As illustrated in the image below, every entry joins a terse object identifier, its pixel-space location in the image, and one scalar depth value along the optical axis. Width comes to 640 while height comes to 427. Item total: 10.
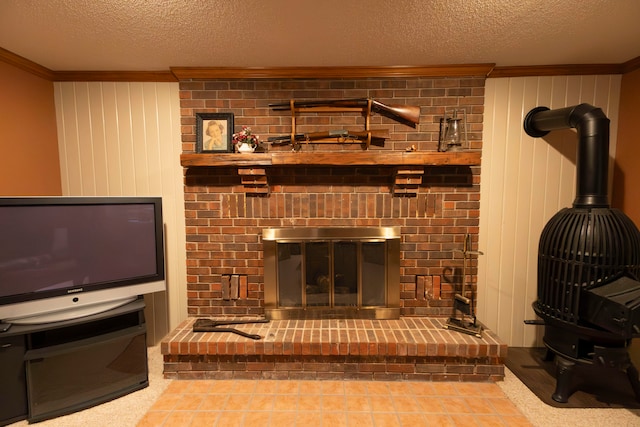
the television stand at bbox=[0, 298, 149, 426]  1.72
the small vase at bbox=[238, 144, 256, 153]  2.33
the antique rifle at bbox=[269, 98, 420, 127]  2.36
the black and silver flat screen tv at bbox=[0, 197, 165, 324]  1.73
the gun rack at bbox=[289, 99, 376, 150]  2.37
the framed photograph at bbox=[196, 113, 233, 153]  2.43
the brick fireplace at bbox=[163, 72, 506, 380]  2.42
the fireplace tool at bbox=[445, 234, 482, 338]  2.24
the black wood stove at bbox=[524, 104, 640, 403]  1.73
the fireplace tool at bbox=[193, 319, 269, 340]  2.19
